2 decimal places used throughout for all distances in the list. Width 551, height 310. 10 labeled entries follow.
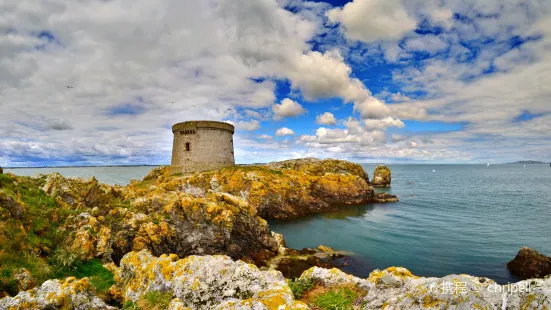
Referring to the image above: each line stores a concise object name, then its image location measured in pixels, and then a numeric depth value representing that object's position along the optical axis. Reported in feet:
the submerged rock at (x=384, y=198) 161.01
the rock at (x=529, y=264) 60.18
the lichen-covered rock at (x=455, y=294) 14.39
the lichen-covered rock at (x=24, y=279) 25.81
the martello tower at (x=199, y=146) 146.41
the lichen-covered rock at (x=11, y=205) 34.17
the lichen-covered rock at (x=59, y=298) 20.02
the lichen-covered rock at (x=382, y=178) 253.03
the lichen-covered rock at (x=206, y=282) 20.83
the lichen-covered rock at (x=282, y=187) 124.88
